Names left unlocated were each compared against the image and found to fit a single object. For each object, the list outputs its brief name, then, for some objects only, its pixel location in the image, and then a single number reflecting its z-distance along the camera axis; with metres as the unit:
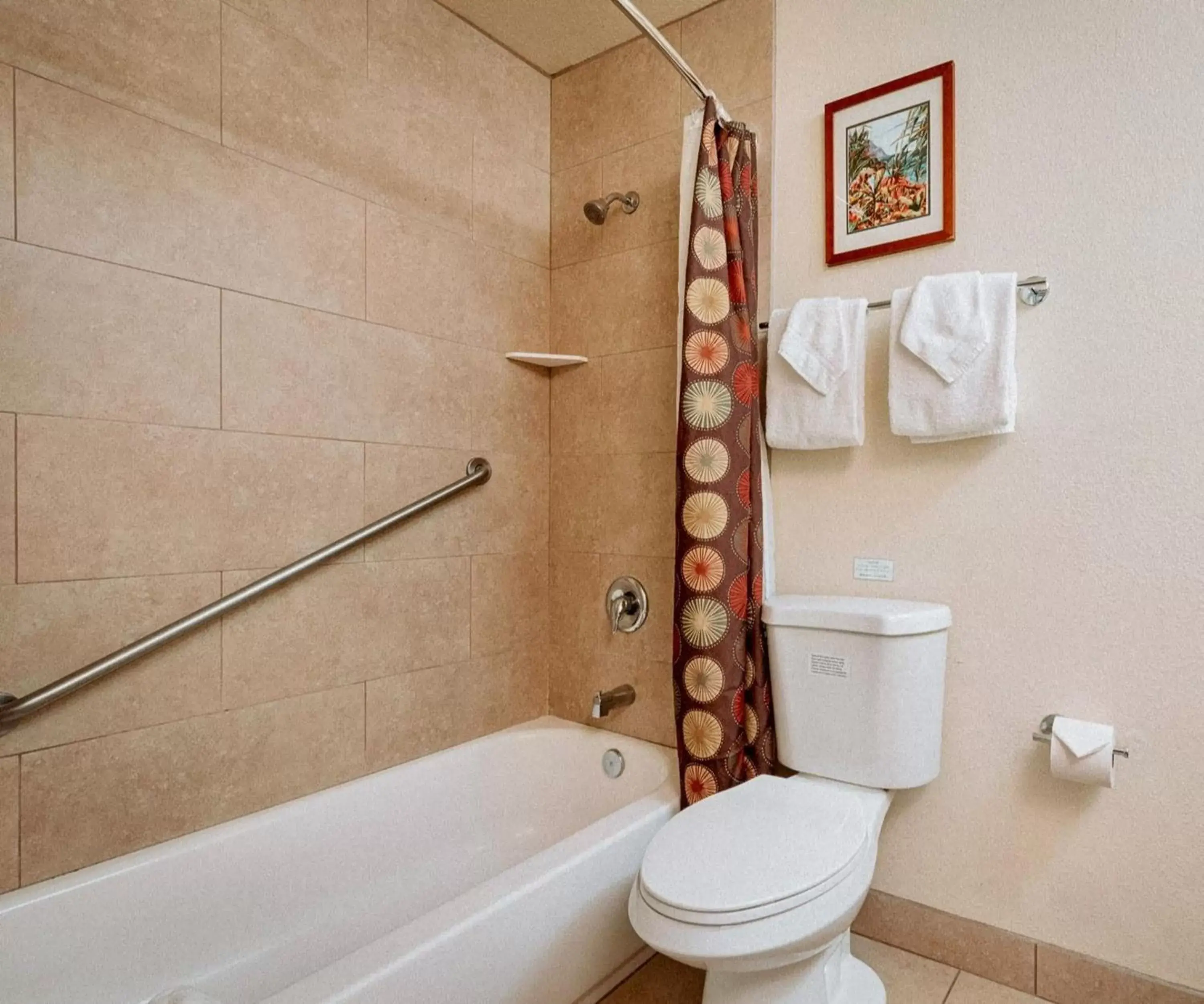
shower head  2.00
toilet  1.11
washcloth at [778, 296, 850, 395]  1.67
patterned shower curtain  1.64
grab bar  1.22
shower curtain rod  1.31
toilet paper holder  1.48
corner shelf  2.10
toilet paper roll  1.37
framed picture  1.61
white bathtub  1.15
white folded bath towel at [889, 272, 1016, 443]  1.47
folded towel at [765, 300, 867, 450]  1.66
